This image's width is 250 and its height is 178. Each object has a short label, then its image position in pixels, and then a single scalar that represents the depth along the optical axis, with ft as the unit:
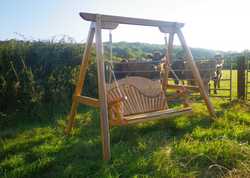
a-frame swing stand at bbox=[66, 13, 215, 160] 9.49
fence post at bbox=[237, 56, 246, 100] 19.22
